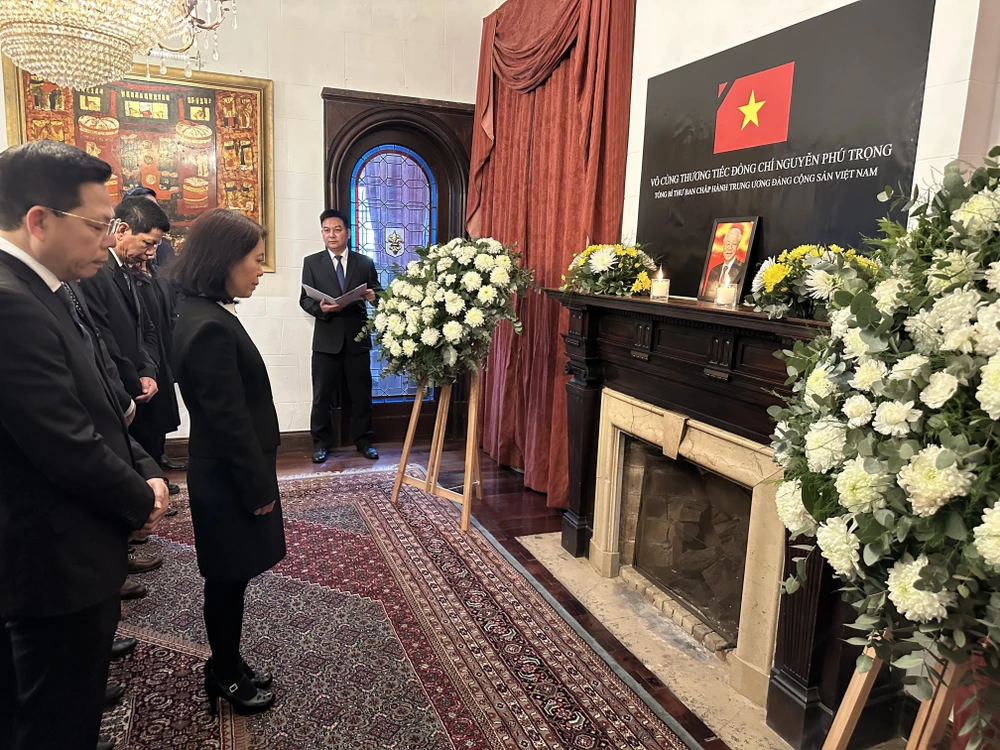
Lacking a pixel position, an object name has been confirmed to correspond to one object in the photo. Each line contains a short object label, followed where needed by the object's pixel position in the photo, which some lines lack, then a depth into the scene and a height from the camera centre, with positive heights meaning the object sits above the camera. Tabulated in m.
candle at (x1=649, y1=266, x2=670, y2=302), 2.90 +0.00
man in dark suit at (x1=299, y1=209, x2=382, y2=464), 4.98 -0.46
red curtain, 3.72 +0.72
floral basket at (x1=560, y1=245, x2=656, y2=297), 3.15 +0.07
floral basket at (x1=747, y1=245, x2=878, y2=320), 2.05 +0.03
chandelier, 2.48 +0.85
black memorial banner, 2.21 +0.62
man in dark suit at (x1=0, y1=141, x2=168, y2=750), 1.38 -0.44
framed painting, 4.55 +0.91
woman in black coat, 1.90 -0.41
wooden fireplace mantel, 2.12 -0.42
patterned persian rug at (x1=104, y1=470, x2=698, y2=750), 2.21 -1.43
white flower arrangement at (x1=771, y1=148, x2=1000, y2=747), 1.10 -0.24
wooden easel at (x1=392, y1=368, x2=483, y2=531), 3.81 -1.02
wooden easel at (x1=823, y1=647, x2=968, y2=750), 1.32 -0.82
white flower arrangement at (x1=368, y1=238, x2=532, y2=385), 3.62 -0.15
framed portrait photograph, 2.74 +0.15
